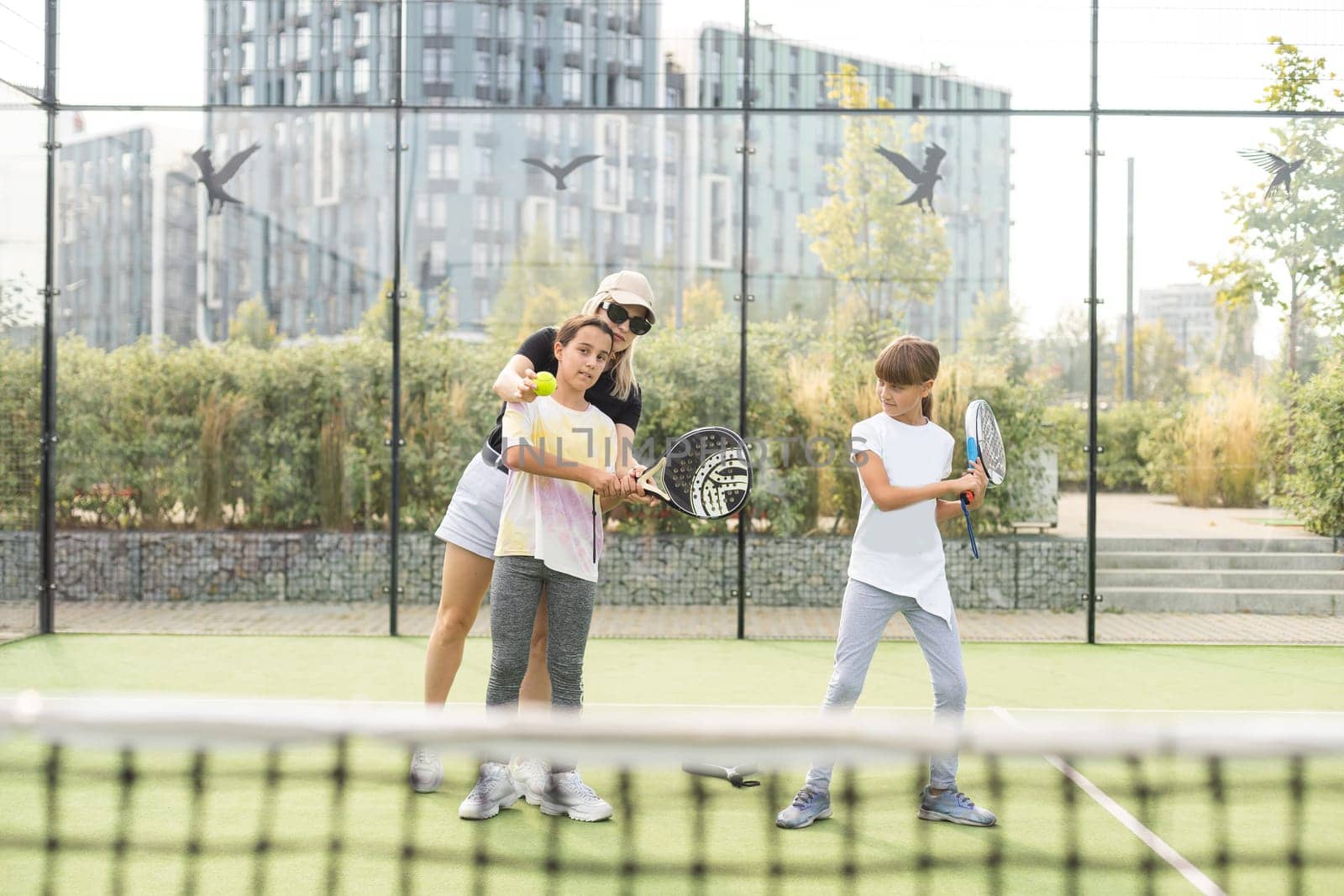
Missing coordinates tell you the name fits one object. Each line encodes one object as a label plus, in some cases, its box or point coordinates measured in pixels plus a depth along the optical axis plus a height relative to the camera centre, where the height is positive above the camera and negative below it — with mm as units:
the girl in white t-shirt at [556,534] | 3453 -290
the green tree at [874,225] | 7289 +1253
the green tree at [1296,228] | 7062 +1230
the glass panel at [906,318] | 7293 +701
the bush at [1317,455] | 7316 -87
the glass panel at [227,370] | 7527 +347
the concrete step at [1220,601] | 7387 -966
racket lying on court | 4020 -1117
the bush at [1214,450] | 7406 -67
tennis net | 3209 -1150
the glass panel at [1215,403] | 7242 +218
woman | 3660 -224
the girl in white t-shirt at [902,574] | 3533 -395
